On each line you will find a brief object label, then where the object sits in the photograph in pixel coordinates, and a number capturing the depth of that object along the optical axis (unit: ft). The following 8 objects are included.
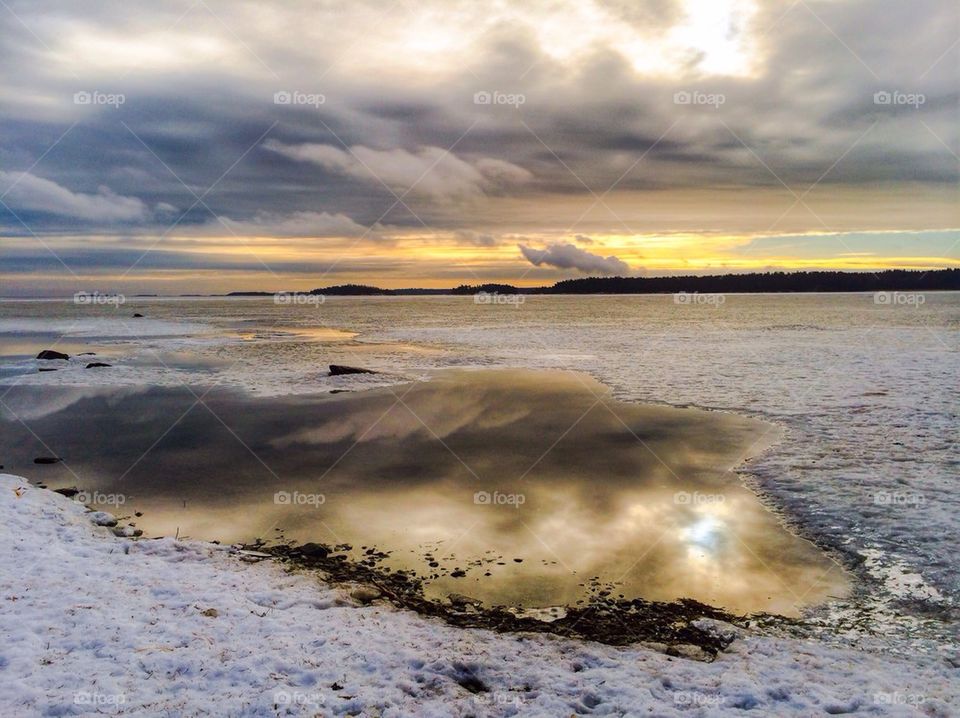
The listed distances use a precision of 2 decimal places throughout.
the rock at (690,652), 24.16
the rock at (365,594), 28.89
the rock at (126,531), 35.86
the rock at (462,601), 28.50
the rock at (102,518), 37.47
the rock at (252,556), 32.84
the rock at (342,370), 97.30
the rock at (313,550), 33.63
